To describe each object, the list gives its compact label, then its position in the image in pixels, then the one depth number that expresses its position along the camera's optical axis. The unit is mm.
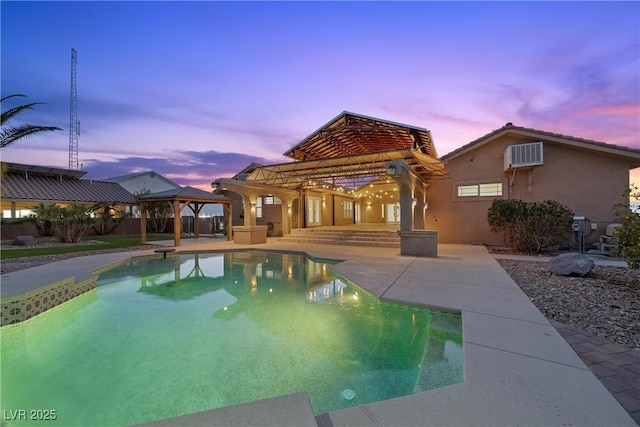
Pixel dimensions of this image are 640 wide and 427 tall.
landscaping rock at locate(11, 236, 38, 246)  14082
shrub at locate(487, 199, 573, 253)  10727
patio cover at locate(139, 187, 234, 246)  15320
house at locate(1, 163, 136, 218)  19000
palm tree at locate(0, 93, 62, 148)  7781
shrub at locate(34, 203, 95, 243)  14865
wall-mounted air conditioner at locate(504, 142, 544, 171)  12016
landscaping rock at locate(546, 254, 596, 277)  6941
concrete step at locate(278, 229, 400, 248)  13742
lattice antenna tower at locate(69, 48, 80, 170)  30398
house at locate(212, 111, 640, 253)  11445
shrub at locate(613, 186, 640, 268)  5438
